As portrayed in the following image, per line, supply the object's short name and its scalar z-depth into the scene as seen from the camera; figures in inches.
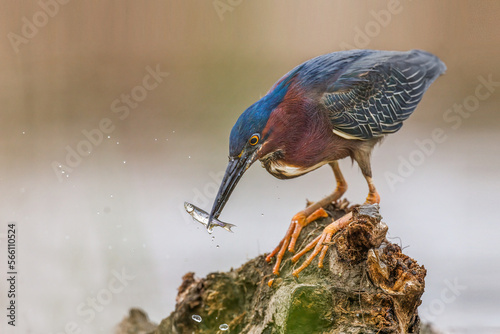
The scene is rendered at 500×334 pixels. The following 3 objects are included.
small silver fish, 228.1
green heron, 230.8
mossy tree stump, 199.6
